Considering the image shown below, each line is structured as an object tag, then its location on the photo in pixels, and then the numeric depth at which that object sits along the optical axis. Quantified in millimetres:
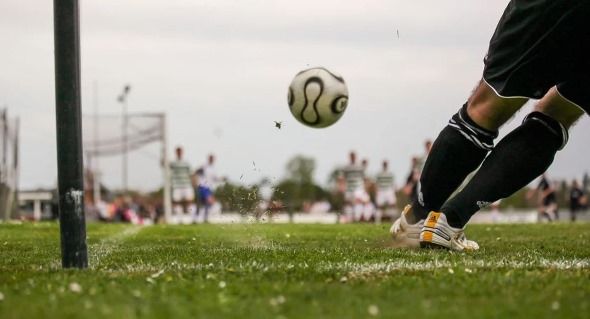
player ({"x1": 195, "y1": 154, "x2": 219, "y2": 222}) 24375
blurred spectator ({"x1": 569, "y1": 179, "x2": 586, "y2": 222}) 32150
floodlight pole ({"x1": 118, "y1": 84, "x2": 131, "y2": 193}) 34081
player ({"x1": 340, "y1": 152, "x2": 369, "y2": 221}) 27531
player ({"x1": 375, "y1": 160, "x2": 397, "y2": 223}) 28812
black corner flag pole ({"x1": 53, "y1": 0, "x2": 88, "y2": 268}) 4711
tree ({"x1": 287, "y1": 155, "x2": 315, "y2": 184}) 130500
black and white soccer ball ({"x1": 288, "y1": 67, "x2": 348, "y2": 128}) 6766
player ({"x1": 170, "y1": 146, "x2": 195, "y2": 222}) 26109
